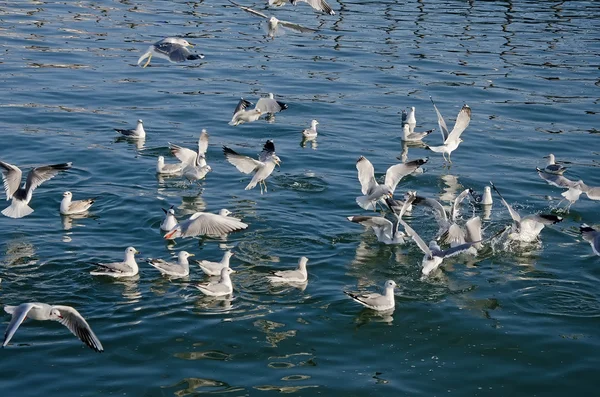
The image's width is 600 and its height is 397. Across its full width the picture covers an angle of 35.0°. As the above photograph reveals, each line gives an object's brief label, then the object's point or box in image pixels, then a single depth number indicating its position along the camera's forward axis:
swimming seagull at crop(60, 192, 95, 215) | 15.63
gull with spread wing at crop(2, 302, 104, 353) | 10.68
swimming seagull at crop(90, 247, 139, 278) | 12.88
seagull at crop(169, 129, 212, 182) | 17.47
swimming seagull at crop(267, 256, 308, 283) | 12.85
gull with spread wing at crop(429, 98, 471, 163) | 19.16
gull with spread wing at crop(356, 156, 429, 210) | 15.77
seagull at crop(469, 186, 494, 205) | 16.84
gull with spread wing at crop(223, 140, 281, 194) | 16.53
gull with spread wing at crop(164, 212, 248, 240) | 14.45
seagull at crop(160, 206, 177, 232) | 14.88
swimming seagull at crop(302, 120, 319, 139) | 20.69
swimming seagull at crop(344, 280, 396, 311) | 12.23
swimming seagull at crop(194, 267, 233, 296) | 12.43
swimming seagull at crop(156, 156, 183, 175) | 17.94
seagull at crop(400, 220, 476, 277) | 13.48
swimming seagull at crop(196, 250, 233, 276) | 13.19
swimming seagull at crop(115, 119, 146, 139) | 20.11
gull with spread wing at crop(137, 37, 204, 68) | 18.50
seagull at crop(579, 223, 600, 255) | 13.95
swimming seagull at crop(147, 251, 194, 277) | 13.02
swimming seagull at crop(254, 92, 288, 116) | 20.84
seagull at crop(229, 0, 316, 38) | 19.94
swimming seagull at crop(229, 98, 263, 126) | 20.84
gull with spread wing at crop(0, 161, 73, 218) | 15.23
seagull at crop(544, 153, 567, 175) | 17.45
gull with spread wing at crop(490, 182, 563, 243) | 14.70
